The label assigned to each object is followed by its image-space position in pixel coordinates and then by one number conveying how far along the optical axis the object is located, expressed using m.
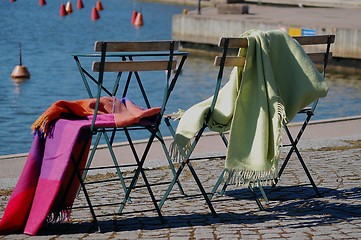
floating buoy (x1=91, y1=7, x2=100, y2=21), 45.78
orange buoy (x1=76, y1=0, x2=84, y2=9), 51.62
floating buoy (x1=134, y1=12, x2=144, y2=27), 42.85
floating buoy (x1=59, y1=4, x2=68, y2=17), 47.14
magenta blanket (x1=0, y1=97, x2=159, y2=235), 6.17
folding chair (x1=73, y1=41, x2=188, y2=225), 6.20
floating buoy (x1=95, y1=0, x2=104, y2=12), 51.84
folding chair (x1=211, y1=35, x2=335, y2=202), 7.25
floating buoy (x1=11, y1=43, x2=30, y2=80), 22.17
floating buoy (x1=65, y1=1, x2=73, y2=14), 48.88
